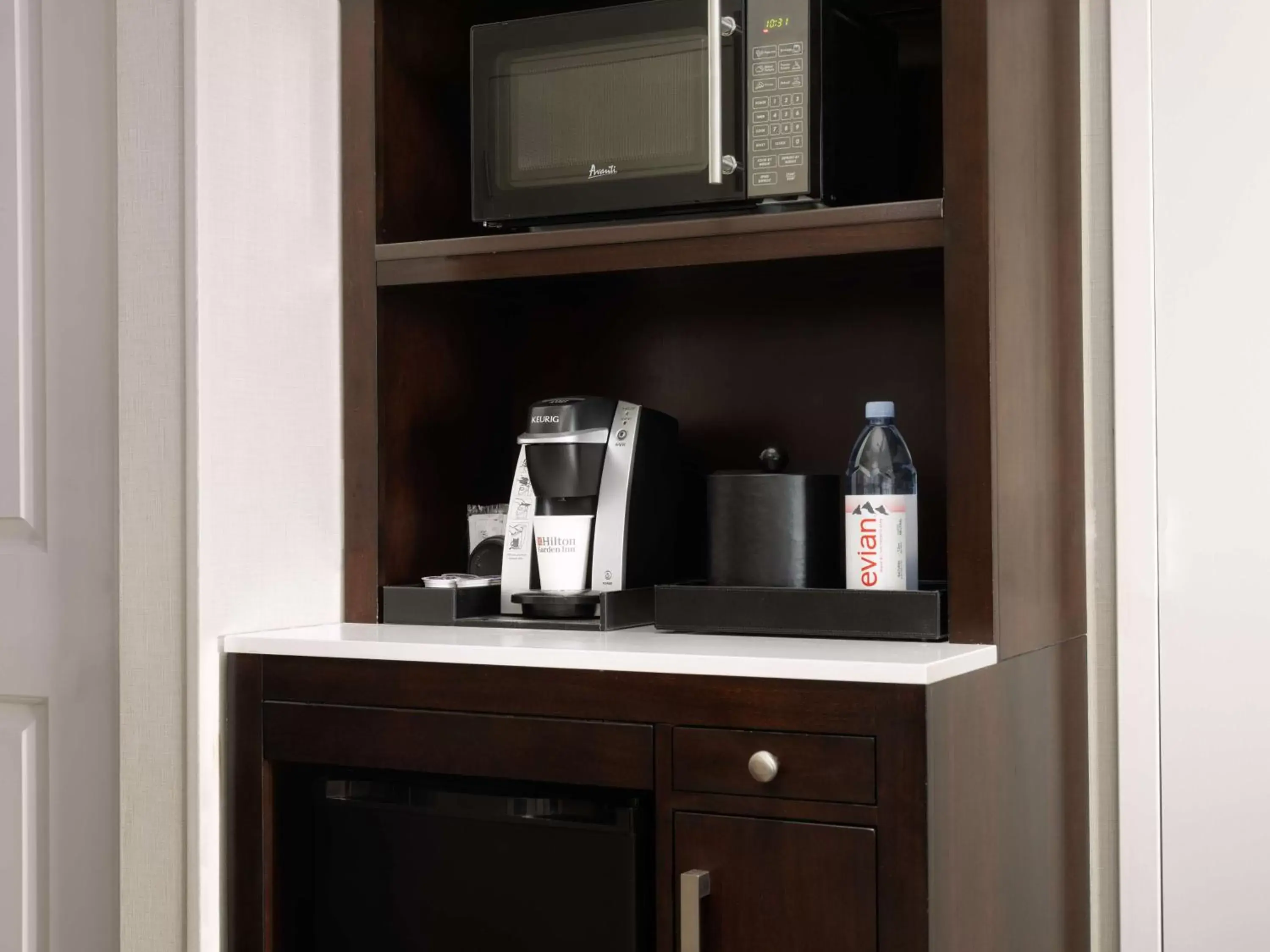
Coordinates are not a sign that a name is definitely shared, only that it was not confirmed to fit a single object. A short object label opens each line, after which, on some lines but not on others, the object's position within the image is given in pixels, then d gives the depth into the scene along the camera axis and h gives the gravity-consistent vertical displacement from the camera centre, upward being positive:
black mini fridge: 1.39 -0.41
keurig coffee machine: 1.67 -0.03
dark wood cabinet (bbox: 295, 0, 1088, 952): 1.31 +0.04
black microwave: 1.53 +0.45
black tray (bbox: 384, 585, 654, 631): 1.66 -0.15
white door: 1.62 +0.01
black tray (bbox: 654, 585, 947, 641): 1.46 -0.14
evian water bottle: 1.51 -0.04
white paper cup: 1.69 -0.08
